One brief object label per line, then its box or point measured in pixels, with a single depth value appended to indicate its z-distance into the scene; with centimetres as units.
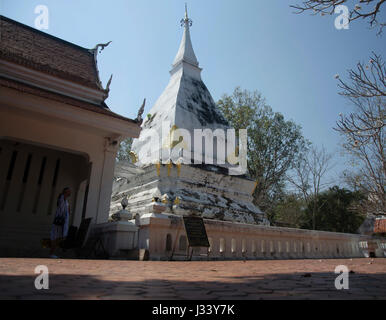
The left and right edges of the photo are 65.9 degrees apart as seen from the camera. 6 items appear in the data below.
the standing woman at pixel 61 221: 646
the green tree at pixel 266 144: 2072
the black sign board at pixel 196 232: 610
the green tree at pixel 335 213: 2219
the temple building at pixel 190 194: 636
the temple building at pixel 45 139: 778
